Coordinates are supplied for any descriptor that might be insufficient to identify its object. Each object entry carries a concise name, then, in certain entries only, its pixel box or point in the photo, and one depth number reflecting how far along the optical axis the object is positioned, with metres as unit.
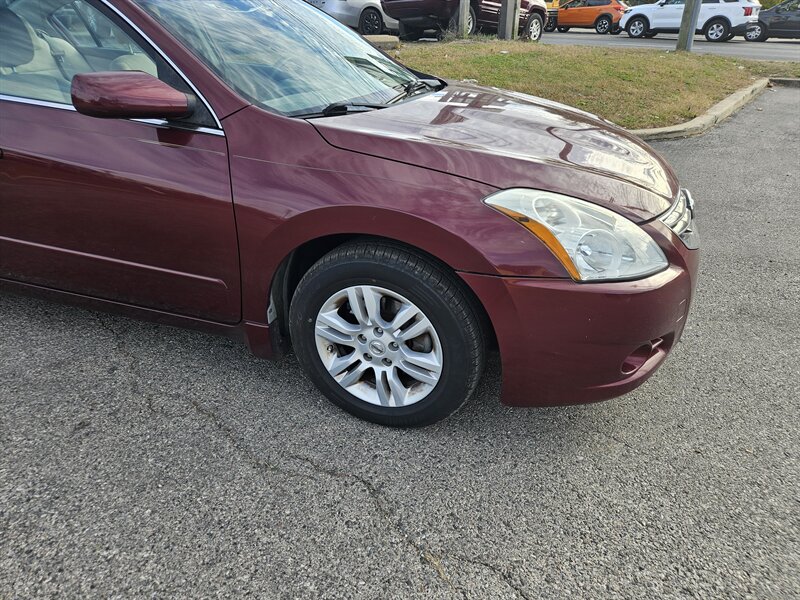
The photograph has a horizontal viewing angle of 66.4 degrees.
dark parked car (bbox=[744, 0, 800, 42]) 20.30
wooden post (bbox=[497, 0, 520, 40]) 12.28
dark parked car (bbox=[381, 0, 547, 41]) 12.12
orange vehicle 23.38
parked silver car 12.50
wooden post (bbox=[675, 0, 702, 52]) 11.72
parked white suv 19.58
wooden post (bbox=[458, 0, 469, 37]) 11.97
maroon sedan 2.00
